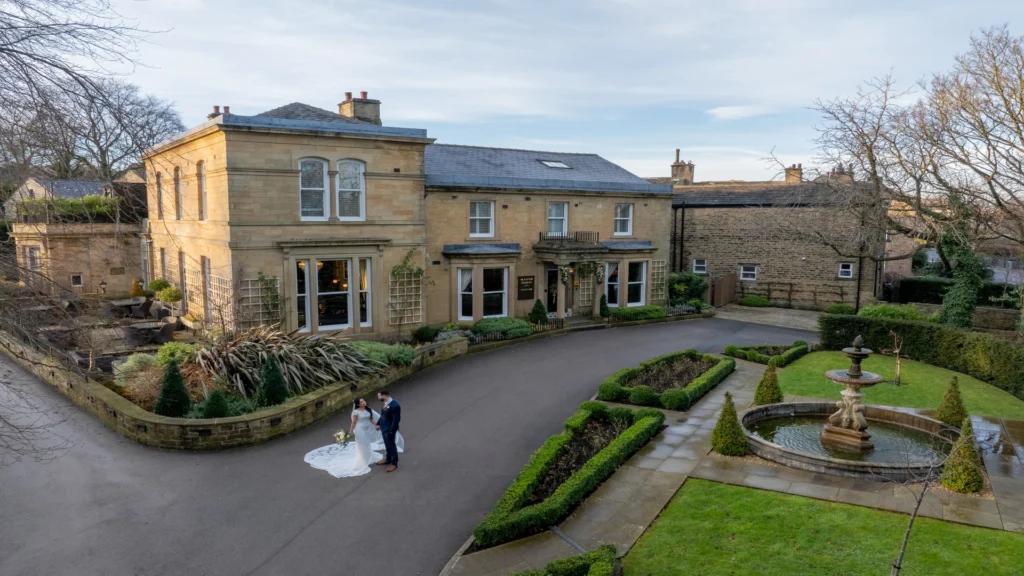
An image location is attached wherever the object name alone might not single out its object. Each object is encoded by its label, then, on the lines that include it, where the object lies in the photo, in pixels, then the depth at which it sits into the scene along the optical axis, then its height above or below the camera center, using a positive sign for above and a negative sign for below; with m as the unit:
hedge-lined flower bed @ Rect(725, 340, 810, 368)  21.67 -3.55
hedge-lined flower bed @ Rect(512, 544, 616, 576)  8.29 -4.07
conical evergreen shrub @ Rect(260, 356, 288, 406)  14.96 -3.17
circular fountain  11.82 -3.90
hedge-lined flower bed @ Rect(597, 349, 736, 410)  16.25 -3.66
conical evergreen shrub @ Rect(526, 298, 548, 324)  26.22 -2.63
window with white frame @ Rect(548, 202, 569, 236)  28.42 +1.33
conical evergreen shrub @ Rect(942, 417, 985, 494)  10.93 -3.71
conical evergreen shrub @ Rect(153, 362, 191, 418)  14.02 -3.25
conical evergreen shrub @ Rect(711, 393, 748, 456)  12.86 -3.70
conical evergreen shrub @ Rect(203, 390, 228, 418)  13.84 -3.41
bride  12.58 -4.14
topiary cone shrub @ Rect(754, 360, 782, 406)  15.78 -3.41
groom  12.48 -3.39
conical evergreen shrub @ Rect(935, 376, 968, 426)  13.93 -3.39
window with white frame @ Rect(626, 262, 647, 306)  30.89 -1.70
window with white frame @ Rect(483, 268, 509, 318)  26.53 -1.77
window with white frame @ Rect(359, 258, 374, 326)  22.33 -1.76
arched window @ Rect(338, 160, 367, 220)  21.52 +1.88
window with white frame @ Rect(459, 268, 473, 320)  25.88 -1.81
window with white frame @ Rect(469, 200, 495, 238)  26.30 +1.19
